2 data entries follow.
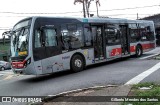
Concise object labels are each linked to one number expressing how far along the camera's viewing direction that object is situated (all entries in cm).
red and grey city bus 1270
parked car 3603
